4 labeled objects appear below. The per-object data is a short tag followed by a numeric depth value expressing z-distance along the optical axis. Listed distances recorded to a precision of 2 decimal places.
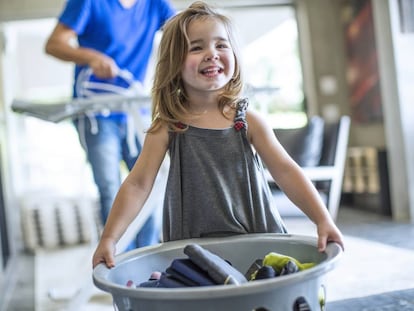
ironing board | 1.70
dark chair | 3.54
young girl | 1.10
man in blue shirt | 1.82
